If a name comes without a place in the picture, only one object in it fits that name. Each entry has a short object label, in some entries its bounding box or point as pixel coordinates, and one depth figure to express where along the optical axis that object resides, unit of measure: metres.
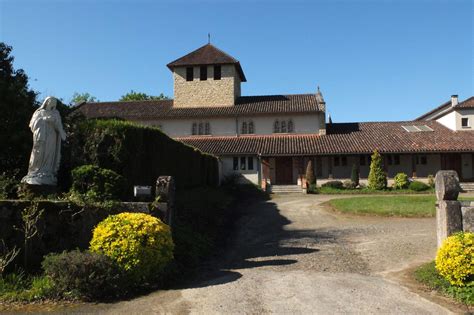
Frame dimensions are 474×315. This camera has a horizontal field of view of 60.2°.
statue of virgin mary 9.09
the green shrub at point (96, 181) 10.67
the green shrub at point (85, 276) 6.33
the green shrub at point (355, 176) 30.66
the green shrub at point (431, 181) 30.32
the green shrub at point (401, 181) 29.92
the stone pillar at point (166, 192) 8.59
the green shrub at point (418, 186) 29.20
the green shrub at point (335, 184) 30.33
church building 32.47
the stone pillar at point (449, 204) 7.72
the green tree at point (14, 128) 12.61
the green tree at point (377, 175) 29.48
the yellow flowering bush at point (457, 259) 6.46
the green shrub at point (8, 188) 9.88
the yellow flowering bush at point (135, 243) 6.80
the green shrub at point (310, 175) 30.89
